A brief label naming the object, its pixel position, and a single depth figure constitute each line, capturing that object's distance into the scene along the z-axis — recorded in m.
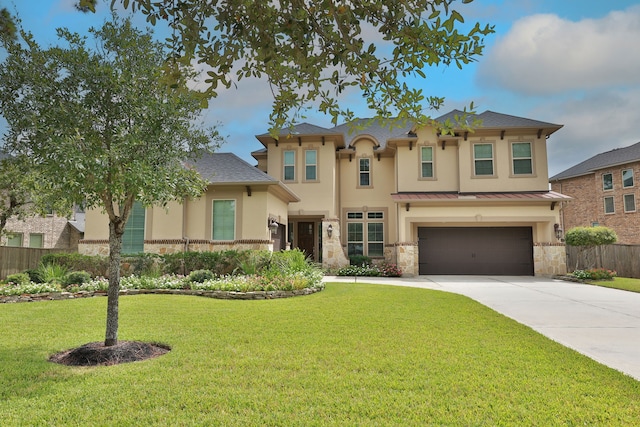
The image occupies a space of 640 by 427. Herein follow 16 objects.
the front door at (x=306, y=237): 20.81
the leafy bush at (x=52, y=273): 12.10
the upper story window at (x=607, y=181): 25.11
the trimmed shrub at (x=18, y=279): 11.85
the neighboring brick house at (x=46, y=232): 21.58
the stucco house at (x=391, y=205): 15.51
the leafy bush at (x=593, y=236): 16.00
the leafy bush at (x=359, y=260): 18.80
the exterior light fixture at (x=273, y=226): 15.56
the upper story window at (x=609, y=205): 24.97
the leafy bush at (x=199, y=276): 12.39
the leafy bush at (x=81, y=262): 13.91
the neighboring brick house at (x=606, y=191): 23.75
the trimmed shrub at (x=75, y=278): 11.83
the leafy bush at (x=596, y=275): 15.48
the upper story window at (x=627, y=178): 23.91
